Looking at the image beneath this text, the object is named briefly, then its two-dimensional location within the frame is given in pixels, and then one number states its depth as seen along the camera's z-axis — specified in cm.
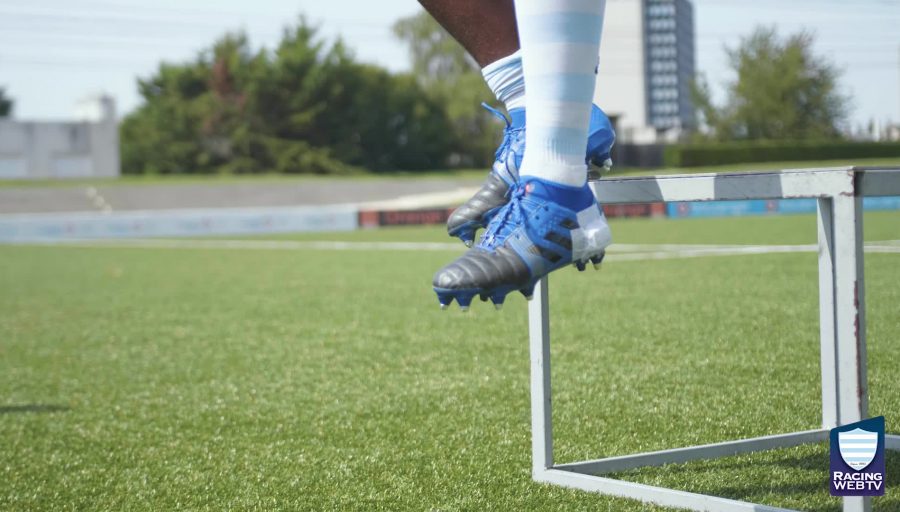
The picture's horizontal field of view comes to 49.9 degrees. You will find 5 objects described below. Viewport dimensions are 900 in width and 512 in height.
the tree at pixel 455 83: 3834
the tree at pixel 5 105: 5212
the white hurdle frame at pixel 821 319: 126
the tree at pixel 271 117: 3428
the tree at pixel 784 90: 3781
